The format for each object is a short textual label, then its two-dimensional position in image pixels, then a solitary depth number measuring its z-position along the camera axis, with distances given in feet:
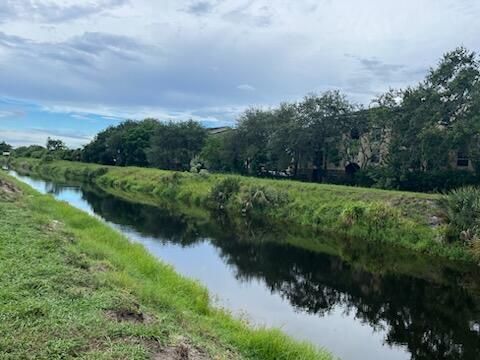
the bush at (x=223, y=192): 125.90
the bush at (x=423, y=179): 116.57
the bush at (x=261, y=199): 113.50
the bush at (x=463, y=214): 70.49
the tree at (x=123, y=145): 256.52
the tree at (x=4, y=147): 449.60
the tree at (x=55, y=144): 368.27
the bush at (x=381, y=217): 85.97
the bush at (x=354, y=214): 90.43
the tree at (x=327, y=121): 154.09
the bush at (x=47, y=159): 306.64
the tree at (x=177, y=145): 221.25
